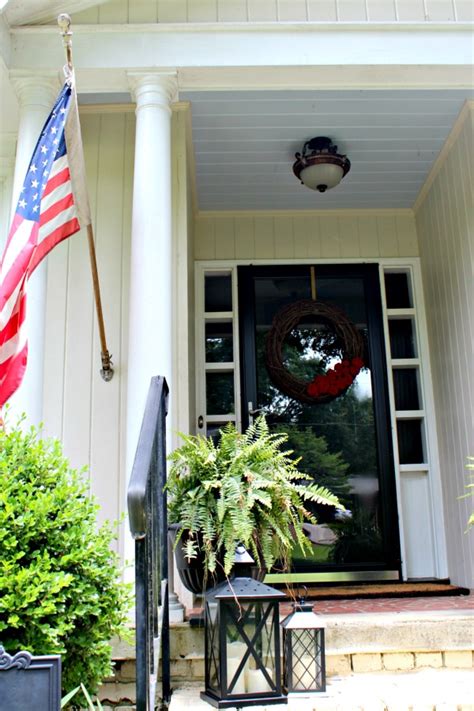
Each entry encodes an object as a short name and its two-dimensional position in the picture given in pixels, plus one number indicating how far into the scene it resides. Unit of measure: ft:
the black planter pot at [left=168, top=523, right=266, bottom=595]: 7.55
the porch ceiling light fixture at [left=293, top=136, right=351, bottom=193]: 13.01
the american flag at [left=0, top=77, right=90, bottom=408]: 8.18
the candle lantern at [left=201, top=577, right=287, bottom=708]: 6.44
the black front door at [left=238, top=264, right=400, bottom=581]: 14.12
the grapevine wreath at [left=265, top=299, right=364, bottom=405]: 14.94
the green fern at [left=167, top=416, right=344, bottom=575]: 7.07
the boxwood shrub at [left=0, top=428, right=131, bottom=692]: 5.61
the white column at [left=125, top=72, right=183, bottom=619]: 9.53
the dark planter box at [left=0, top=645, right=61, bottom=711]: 4.64
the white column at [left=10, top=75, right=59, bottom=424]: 9.75
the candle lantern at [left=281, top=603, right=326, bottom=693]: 6.99
